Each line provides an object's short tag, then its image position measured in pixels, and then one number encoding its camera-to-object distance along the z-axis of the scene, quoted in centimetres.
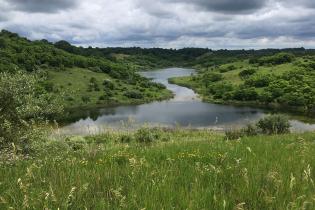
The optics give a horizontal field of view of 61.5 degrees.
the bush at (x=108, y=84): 9077
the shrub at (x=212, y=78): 10438
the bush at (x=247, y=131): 1680
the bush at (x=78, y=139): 2510
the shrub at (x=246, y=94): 7907
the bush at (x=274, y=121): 2399
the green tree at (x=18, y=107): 852
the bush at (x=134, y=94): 8641
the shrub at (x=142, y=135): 1991
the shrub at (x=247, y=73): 9965
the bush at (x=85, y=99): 7771
